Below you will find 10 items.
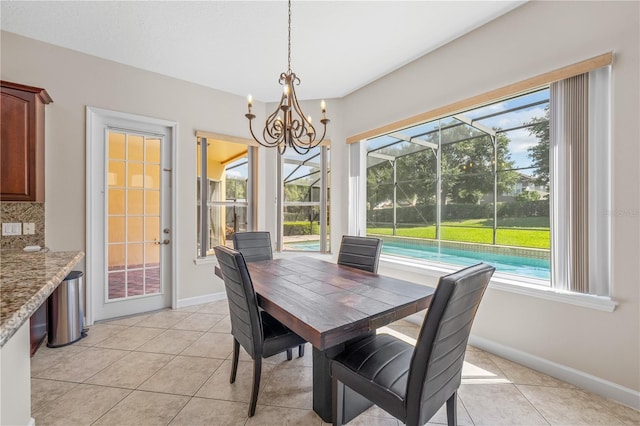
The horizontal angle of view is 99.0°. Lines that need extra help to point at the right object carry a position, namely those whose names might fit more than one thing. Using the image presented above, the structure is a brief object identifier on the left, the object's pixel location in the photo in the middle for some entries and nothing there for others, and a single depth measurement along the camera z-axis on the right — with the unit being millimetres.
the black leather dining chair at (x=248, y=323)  1601
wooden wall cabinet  2365
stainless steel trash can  2527
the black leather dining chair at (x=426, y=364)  1062
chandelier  2096
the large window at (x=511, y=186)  1940
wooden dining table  1290
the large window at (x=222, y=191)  3828
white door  3066
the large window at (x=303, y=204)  4262
